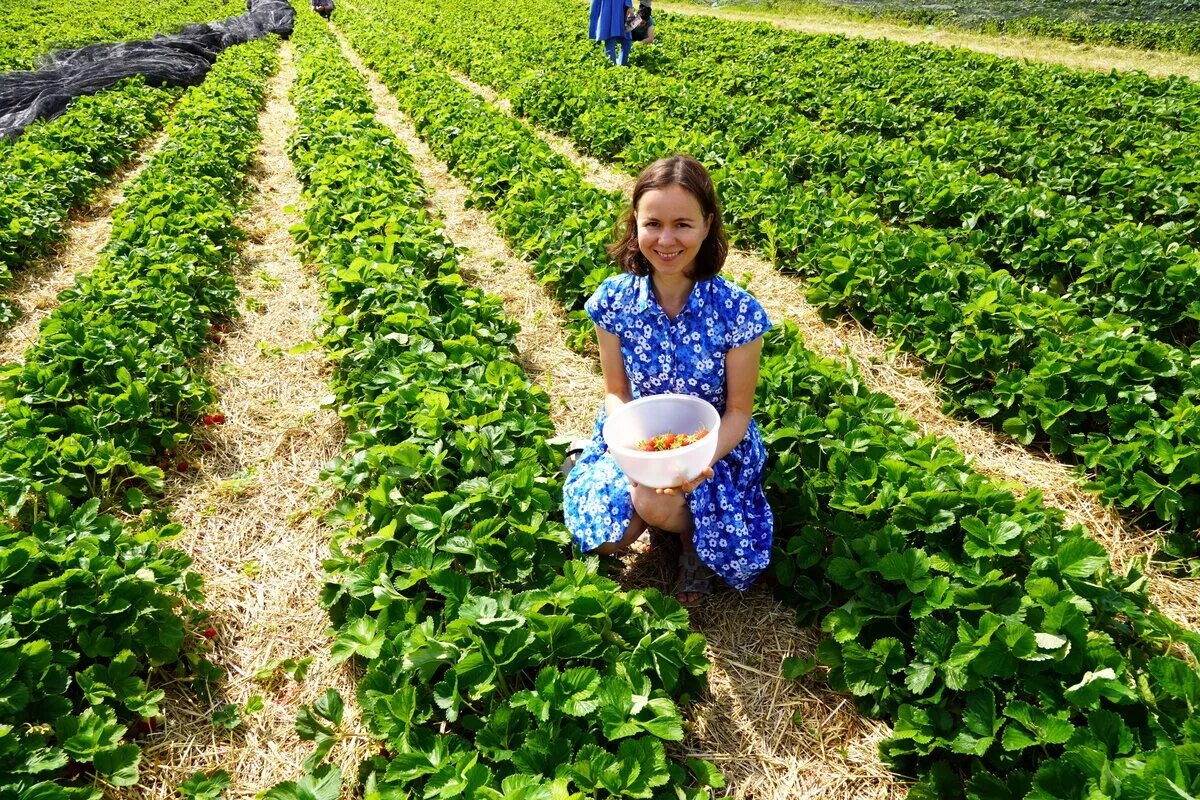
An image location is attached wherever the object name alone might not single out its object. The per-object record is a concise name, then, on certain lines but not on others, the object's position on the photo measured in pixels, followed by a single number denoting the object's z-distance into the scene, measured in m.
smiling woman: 2.58
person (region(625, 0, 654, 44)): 12.82
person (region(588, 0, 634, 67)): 12.73
